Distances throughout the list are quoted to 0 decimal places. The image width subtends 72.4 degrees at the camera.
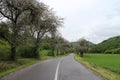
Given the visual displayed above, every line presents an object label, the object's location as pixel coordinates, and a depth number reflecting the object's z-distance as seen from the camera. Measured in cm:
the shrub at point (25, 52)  1635
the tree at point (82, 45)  3679
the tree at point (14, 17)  1024
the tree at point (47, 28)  1766
